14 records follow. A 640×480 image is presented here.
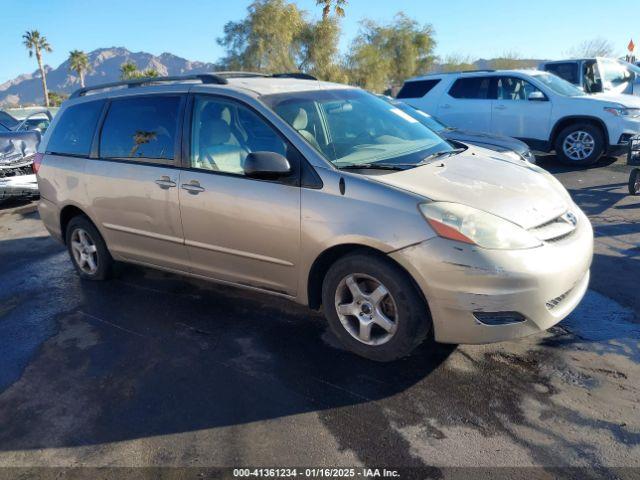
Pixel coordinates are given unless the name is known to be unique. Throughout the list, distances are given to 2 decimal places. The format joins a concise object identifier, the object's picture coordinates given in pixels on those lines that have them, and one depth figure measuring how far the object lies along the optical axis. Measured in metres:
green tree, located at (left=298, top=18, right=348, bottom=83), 40.75
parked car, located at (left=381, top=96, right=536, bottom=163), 7.65
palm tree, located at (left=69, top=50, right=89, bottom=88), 69.12
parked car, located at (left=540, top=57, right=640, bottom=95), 13.85
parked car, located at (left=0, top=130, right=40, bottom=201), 8.77
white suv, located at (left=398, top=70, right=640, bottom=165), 9.47
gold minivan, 2.99
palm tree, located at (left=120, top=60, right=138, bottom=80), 53.09
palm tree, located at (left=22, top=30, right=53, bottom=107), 66.69
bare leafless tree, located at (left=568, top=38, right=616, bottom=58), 38.81
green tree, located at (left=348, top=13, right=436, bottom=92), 44.25
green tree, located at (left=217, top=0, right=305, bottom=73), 39.59
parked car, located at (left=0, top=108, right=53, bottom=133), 11.96
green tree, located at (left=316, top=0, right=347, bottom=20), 40.88
